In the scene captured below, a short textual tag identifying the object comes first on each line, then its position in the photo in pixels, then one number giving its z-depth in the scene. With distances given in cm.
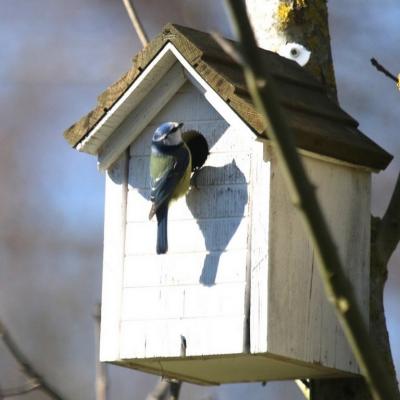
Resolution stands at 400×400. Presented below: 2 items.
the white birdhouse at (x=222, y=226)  715
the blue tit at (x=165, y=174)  731
